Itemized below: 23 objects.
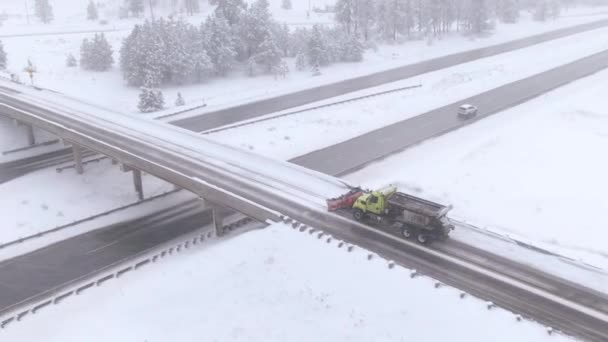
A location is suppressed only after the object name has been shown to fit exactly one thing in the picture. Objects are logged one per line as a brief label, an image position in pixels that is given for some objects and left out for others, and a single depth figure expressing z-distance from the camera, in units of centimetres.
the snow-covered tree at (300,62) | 8762
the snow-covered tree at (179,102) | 6775
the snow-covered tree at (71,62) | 8731
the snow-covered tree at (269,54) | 8317
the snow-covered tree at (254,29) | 8706
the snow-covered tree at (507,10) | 13750
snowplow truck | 2800
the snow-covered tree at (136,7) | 13659
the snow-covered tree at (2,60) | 8166
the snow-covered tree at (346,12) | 10269
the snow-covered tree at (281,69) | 8306
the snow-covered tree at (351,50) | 9344
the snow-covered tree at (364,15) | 10600
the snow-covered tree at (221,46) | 8283
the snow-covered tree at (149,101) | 6550
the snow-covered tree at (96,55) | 8294
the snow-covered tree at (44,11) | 13662
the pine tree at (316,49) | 8738
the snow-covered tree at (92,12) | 13962
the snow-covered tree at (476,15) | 11588
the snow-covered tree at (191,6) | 13538
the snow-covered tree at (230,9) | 9269
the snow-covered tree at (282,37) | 9257
